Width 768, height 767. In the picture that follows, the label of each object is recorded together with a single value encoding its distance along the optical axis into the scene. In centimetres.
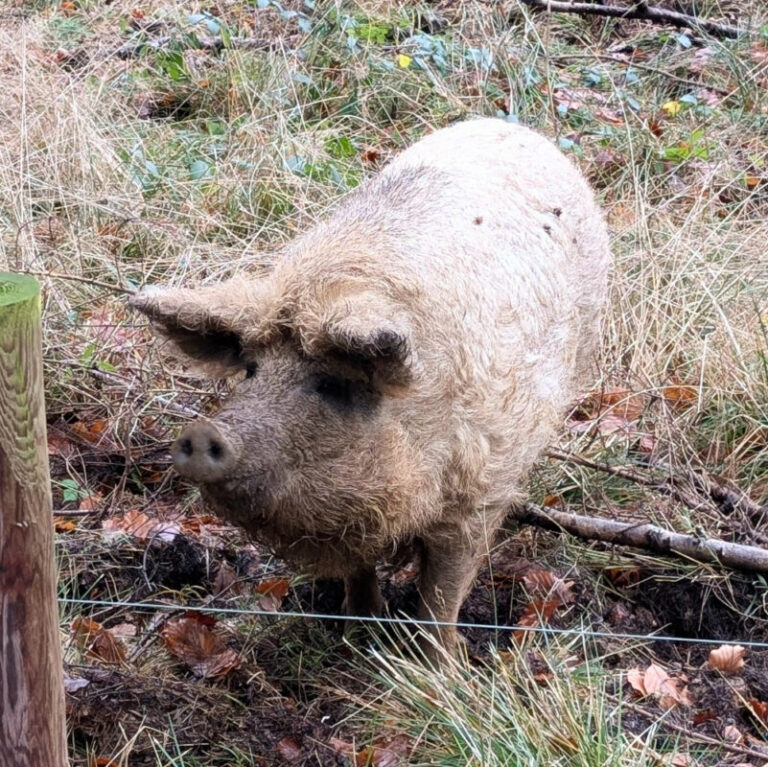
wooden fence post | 223
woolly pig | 342
